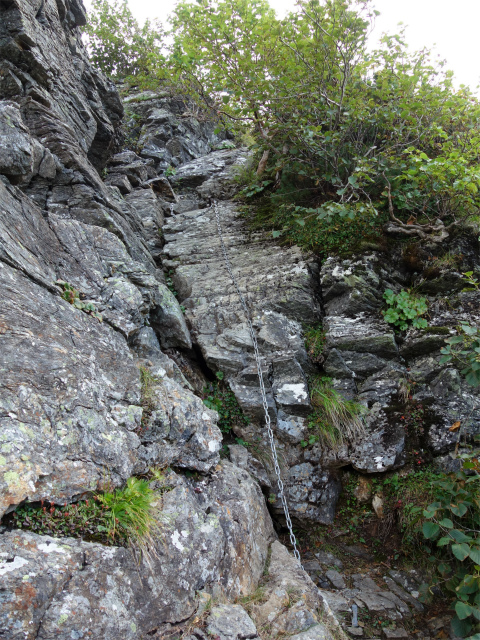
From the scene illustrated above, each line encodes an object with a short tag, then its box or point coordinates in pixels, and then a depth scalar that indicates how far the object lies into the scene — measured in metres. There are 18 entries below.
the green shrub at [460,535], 3.35
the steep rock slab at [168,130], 13.20
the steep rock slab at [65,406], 2.76
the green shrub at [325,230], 7.27
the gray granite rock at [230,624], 2.81
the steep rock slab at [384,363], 5.03
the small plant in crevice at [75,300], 4.29
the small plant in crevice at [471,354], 3.96
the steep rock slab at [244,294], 6.04
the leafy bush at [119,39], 16.58
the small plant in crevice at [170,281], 7.49
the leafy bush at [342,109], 6.74
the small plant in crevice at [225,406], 5.41
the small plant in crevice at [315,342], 6.04
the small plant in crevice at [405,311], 6.04
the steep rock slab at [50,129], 6.05
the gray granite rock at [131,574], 2.23
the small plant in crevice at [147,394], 3.89
